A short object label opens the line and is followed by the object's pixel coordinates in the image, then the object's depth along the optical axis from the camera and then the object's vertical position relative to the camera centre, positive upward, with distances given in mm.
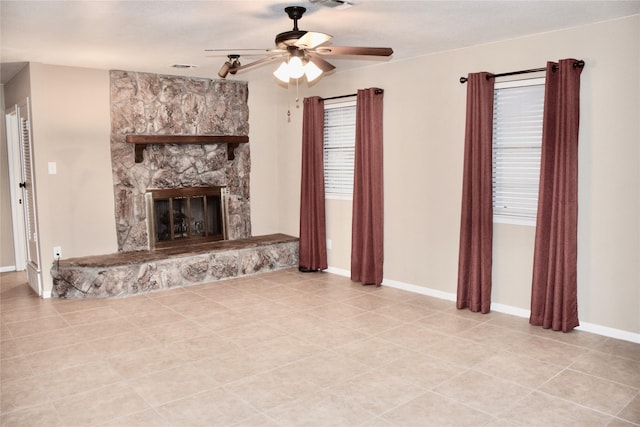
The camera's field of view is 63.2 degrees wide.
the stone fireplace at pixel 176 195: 5480 -377
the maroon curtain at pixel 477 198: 4555 -320
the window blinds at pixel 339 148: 6082 +172
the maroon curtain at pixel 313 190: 6270 -337
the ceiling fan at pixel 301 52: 3244 +725
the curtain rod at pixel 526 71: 3990 +748
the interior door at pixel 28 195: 5406 -326
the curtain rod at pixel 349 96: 5492 +761
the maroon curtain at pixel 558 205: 4016 -343
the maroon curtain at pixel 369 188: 5559 -281
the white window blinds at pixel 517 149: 4391 +110
